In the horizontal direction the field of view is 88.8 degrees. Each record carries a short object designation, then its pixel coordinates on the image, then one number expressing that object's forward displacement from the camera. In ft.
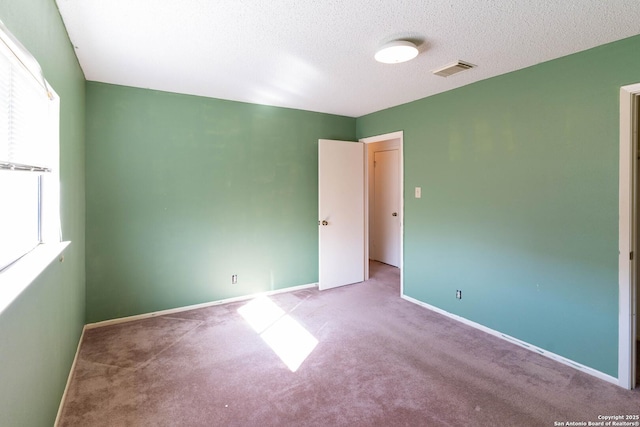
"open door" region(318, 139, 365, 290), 14.79
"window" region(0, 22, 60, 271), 4.36
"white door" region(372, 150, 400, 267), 19.31
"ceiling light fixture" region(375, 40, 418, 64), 7.66
